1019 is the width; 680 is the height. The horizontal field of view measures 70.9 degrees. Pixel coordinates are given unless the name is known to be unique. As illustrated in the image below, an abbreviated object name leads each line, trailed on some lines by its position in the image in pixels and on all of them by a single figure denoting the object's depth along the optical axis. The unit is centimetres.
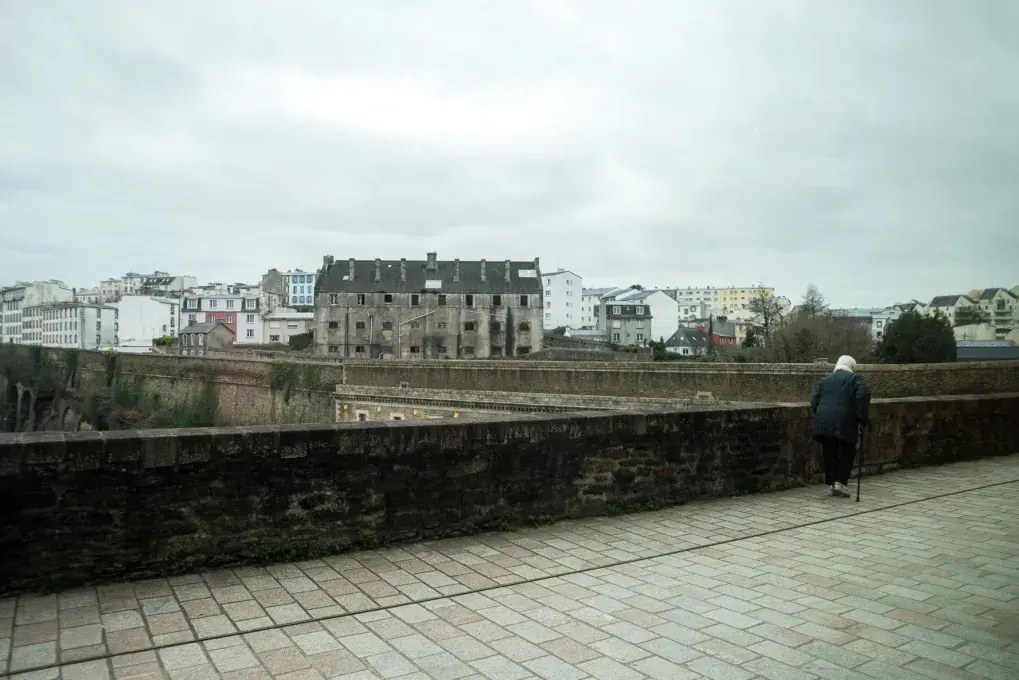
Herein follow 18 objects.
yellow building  18538
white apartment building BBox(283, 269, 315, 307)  13350
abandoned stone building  7225
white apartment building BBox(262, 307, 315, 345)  9362
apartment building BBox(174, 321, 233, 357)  8650
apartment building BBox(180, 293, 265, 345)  10044
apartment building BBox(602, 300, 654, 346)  9656
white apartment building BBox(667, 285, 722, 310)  18910
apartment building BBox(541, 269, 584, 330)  11431
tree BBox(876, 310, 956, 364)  3559
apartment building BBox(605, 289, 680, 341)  10494
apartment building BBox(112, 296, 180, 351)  10269
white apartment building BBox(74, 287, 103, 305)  16312
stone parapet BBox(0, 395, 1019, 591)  467
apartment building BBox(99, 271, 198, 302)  13188
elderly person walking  794
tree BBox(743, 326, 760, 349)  6306
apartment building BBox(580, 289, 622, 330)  12638
